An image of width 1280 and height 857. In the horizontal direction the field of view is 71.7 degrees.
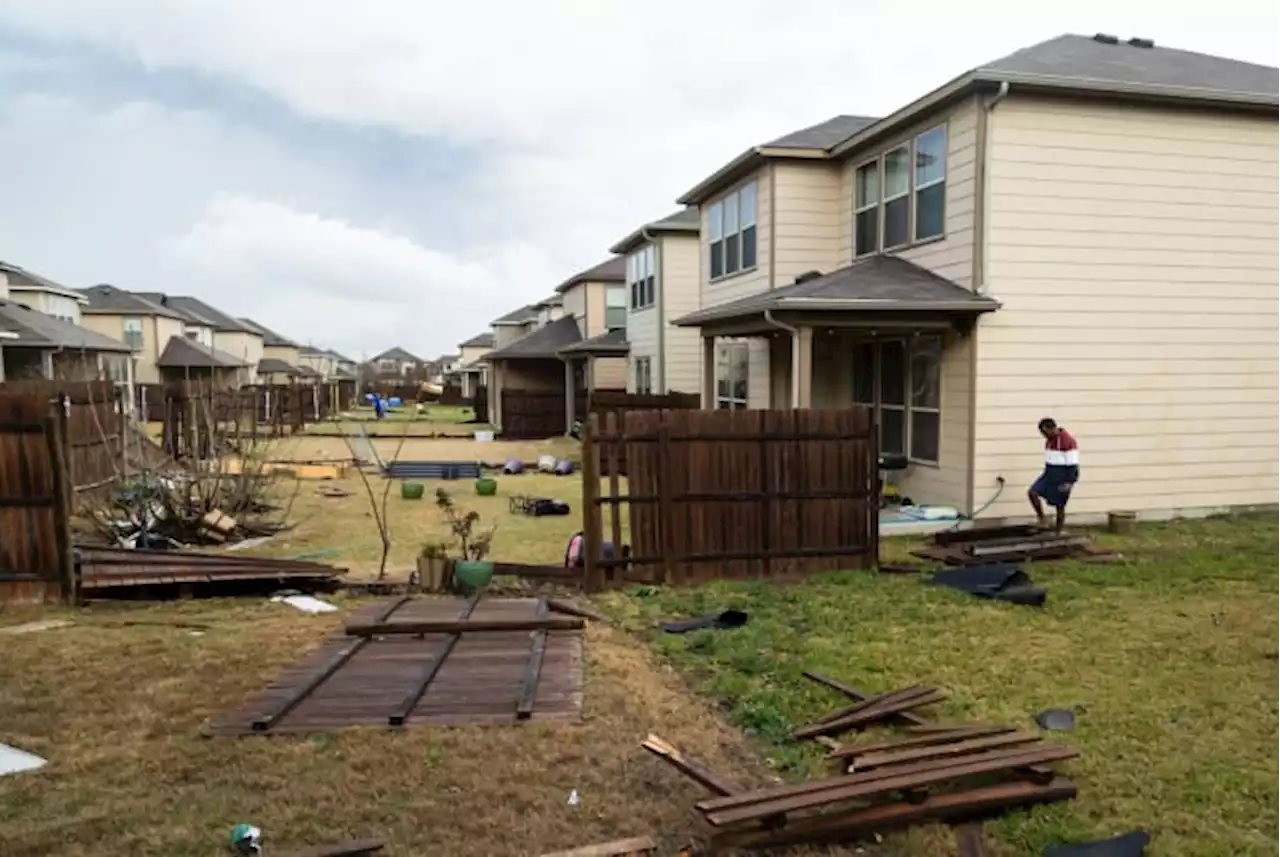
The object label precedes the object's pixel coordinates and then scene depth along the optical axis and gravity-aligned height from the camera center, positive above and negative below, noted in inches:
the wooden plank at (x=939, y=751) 163.9 -70.3
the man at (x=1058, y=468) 409.1 -40.9
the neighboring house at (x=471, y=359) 2175.7 +84.9
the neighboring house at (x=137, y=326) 1927.9 +136.4
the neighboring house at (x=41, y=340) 1076.5 +61.1
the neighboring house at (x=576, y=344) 1135.0 +50.6
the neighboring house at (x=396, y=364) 3964.1 +115.2
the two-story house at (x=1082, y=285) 442.3 +49.2
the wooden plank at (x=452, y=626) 276.2 -75.9
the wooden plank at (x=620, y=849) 140.9 -74.9
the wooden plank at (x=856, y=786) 145.4 -70.0
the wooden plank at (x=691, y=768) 158.7 -71.8
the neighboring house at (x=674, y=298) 876.6 +84.8
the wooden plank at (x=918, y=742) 171.8 -71.3
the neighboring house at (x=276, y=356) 2739.2 +112.6
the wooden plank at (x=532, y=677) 205.3 -76.0
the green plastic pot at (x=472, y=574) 338.6 -72.6
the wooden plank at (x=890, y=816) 146.3 -74.0
